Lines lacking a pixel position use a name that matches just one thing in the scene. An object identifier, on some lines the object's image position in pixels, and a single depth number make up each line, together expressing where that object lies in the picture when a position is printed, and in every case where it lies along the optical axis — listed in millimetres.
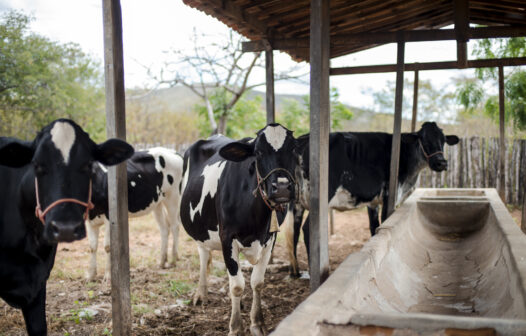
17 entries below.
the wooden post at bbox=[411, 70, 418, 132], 8234
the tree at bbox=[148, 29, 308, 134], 14281
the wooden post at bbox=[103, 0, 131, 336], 3318
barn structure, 3426
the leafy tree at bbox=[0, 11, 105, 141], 10929
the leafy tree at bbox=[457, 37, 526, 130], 12516
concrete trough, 2309
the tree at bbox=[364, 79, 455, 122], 32219
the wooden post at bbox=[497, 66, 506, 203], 8320
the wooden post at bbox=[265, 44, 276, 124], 6609
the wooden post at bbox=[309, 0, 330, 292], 3637
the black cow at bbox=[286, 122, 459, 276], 6824
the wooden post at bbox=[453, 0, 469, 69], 5801
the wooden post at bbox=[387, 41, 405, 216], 6330
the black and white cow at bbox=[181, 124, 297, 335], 3920
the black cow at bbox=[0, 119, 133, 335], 2650
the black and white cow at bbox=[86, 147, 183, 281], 6371
